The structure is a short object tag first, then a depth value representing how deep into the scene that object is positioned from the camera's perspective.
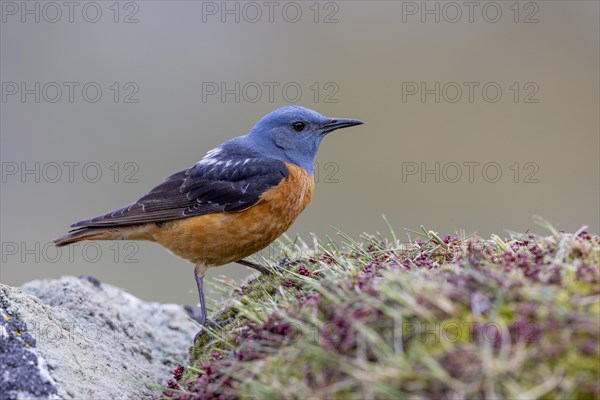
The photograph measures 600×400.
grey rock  7.54
